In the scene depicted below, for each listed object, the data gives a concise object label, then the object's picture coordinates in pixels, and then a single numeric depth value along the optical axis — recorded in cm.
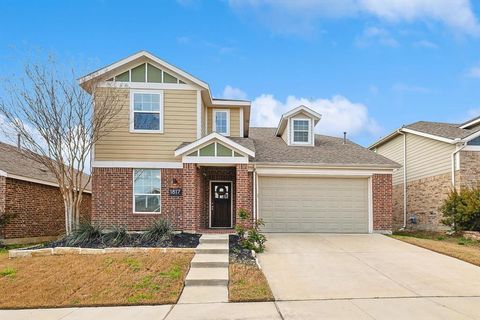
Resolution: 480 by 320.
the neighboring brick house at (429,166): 1566
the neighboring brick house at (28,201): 1503
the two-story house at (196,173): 1391
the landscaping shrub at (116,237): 1166
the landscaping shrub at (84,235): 1161
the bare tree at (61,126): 1303
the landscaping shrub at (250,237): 1130
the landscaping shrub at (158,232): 1195
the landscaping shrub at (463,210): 1410
